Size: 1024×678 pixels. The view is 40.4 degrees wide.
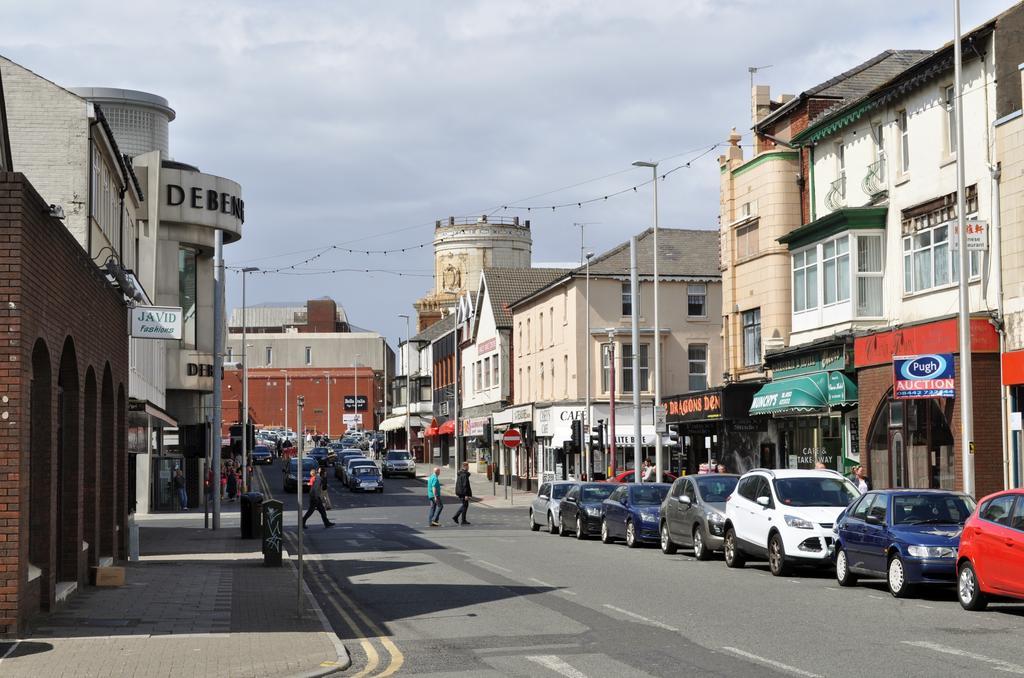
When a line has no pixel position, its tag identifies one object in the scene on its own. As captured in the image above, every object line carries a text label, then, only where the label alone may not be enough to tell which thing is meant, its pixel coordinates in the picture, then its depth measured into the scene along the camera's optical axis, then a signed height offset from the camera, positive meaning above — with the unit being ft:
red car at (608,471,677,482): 146.61 -5.22
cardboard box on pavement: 66.33 -6.81
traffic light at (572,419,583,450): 148.93 -0.42
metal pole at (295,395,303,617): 53.14 -2.55
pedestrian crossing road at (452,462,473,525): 133.59 -5.86
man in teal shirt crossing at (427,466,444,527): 130.21 -6.42
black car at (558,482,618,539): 109.91 -6.39
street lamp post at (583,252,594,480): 183.93 -1.86
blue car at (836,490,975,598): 58.54 -4.85
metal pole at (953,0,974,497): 79.66 +5.13
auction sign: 91.76 +3.39
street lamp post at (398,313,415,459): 321.01 +2.99
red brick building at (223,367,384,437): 443.32 +12.02
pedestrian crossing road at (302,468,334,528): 127.34 -5.81
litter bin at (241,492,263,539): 109.91 -6.61
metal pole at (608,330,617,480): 154.30 +1.64
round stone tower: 376.48 +49.02
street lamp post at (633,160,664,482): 134.05 +2.28
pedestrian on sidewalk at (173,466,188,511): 177.68 -7.56
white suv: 71.72 -4.75
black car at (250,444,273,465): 313.32 -5.27
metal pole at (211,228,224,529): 120.98 +6.96
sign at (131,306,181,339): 81.97 +6.58
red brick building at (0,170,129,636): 45.50 +1.22
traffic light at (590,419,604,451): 153.28 -0.59
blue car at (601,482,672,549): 98.37 -6.12
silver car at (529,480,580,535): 118.83 -6.60
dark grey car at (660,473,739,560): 83.41 -5.30
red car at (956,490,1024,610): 50.29 -4.75
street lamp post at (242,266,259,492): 140.15 +2.55
